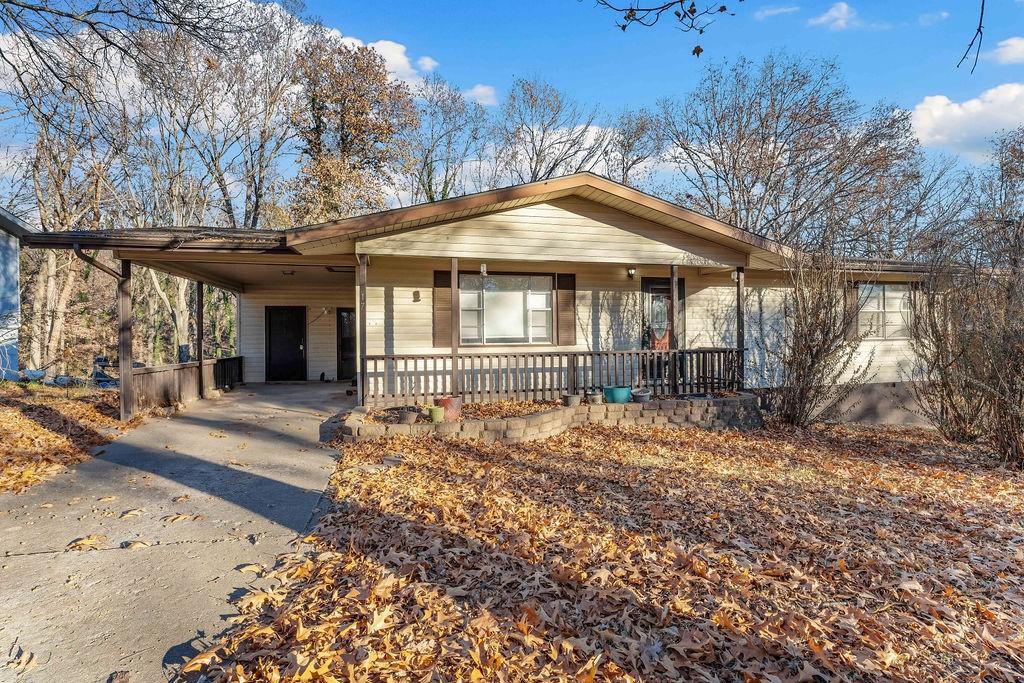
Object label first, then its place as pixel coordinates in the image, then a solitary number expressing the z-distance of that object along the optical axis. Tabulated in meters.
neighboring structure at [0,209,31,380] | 11.38
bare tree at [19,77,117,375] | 15.66
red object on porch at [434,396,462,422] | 7.55
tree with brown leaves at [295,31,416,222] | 19.02
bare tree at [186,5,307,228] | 19.31
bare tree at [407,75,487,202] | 22.84
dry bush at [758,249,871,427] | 8.35
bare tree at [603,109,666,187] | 23.92
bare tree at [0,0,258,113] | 5.76
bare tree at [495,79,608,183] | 24.45
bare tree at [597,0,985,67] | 3.10
